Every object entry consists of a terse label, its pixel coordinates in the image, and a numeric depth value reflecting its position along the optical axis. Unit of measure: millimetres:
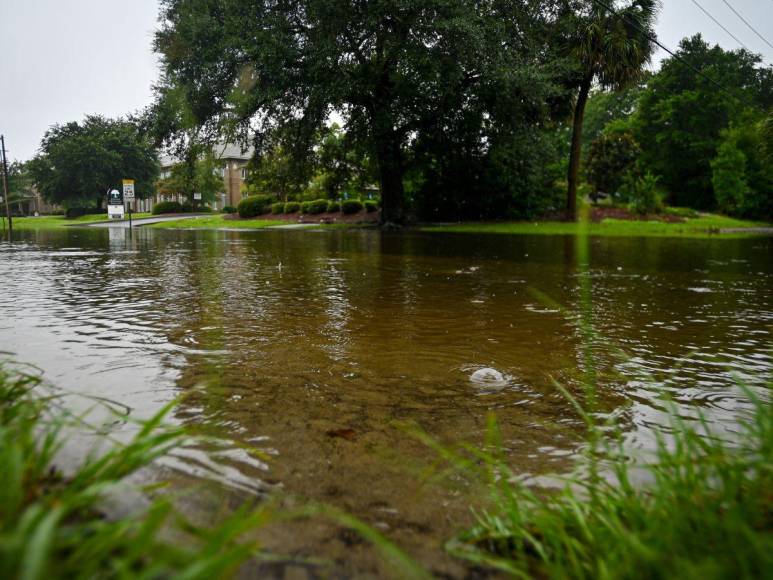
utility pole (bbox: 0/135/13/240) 39156
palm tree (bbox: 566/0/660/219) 24781
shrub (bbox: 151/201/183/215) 61812
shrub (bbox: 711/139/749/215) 35719
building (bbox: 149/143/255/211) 74688
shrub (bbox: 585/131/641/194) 33031
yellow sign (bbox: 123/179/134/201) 30703
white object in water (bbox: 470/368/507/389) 3248
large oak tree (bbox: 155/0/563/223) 17625
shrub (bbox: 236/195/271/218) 44062
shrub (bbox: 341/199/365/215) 37156
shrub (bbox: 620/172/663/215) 28750
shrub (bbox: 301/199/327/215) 39688
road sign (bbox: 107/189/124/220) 45094
